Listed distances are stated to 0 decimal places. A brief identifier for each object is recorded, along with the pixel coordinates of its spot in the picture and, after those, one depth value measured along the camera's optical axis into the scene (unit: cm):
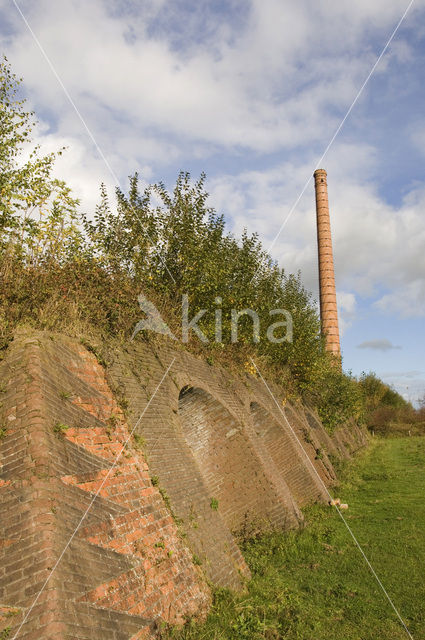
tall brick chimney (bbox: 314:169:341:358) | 2920
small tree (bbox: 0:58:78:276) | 909
